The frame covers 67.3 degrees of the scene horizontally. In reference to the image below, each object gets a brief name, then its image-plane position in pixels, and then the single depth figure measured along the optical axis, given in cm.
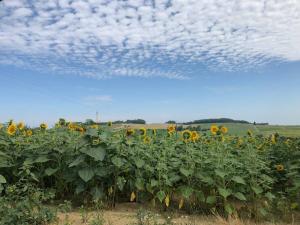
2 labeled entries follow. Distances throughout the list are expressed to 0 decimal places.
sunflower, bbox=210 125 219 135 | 335
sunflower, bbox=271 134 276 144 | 382
